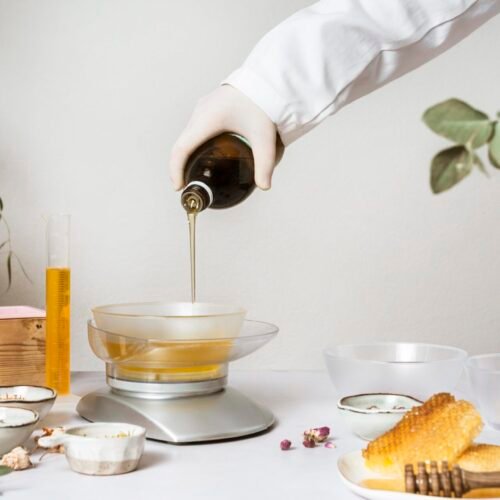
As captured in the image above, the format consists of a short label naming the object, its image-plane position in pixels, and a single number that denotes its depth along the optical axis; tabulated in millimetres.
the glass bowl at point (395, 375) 1221
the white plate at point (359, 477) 923
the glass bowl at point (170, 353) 1173
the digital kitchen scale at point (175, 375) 1161
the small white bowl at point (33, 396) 1159
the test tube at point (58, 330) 1403
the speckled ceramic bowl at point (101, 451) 1023
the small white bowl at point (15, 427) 1060
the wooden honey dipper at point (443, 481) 928
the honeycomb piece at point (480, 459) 958
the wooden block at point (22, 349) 1353
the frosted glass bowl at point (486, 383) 1139
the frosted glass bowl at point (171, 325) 1183
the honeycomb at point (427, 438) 961
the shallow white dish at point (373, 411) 1122
